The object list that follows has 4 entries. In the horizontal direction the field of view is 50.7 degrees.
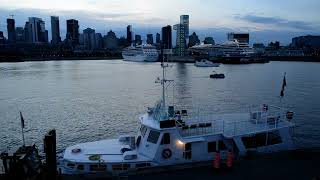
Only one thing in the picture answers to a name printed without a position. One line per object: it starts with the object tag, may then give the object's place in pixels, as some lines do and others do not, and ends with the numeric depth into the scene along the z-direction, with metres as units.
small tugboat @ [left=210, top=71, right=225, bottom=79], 114.50
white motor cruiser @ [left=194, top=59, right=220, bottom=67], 181.65
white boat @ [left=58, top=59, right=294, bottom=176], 20.97
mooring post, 16.88
